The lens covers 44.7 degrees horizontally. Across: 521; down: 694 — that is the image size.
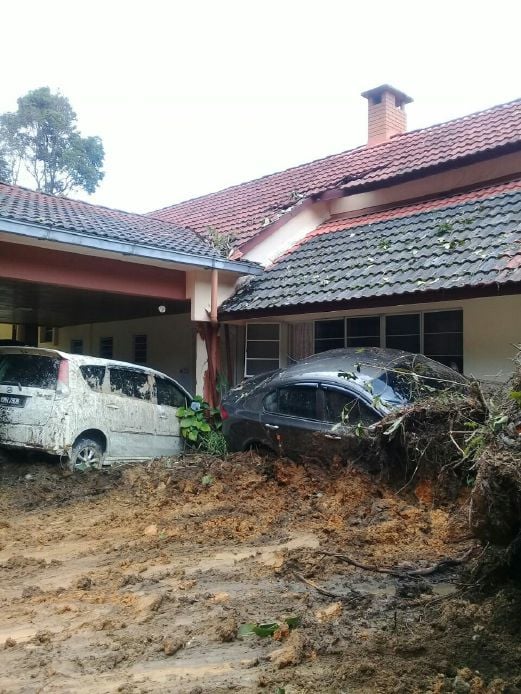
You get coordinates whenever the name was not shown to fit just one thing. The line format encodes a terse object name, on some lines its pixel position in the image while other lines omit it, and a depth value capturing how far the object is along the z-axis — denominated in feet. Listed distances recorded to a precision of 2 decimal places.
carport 29.27
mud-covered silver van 26.61
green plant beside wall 32.19
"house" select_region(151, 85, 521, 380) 27.89
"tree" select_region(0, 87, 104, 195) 136.77
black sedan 22.82
